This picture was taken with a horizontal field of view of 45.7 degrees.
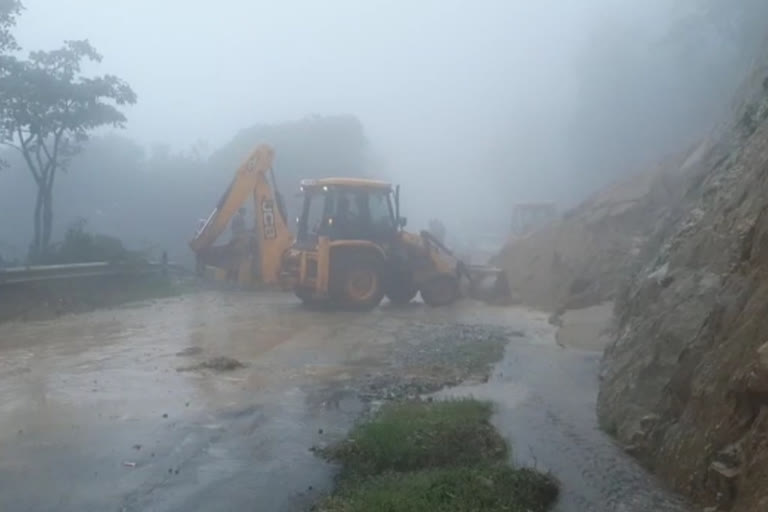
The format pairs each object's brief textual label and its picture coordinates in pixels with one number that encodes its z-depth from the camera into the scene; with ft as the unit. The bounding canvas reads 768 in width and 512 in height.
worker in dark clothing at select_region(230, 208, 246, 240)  75.87
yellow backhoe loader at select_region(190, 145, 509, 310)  66.85
